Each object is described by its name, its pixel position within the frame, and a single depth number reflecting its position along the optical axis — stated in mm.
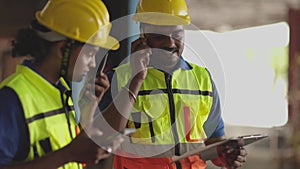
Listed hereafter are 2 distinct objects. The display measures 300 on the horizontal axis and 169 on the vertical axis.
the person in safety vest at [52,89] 3927
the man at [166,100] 4665
